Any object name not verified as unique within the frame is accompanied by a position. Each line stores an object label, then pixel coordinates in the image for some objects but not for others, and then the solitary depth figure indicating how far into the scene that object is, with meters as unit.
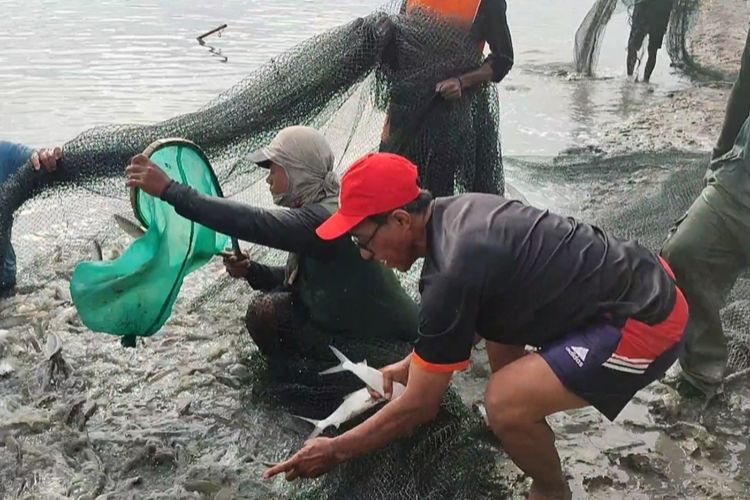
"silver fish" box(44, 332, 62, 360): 4.17
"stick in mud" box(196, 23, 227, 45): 14.49
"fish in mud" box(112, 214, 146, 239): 3.69
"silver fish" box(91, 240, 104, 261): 4.52
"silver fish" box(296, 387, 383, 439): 3.08
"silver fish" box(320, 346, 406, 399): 3.04
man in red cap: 2.48
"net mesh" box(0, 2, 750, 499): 3.20
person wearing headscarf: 3.13
